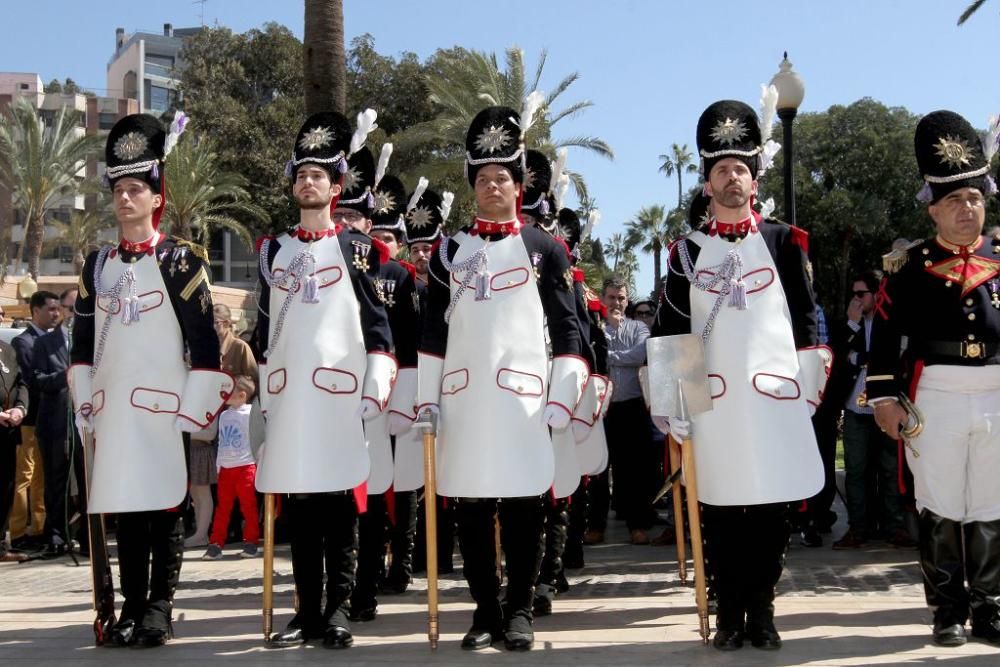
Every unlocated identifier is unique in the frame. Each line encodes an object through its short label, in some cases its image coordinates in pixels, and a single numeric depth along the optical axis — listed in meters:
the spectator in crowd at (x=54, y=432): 10.70
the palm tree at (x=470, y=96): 26.75
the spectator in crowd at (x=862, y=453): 9.89
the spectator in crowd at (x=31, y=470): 11.09
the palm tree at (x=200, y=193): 35.38
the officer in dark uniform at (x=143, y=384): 6.00
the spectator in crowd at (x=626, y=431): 11.03
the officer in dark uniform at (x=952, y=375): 5.68
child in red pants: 10.38
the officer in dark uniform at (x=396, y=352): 6.70
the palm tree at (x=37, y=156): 44.16
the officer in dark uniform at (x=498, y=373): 5.68
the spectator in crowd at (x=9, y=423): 10.48
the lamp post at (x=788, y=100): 12.16
